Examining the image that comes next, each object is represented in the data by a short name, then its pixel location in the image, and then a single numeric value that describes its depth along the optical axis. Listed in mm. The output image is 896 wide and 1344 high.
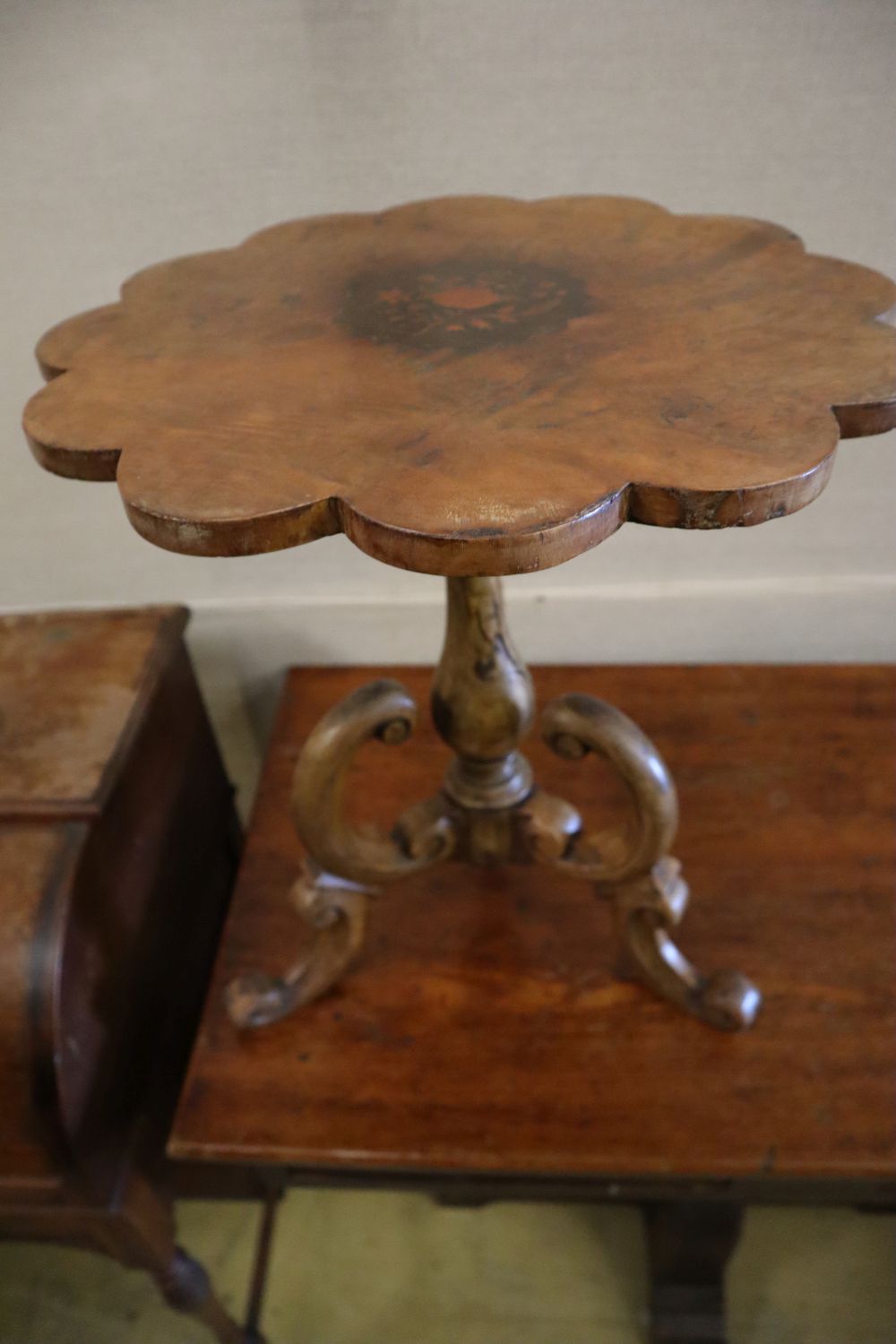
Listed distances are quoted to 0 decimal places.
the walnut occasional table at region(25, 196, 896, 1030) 486
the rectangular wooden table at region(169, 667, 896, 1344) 779
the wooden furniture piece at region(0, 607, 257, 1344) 803
